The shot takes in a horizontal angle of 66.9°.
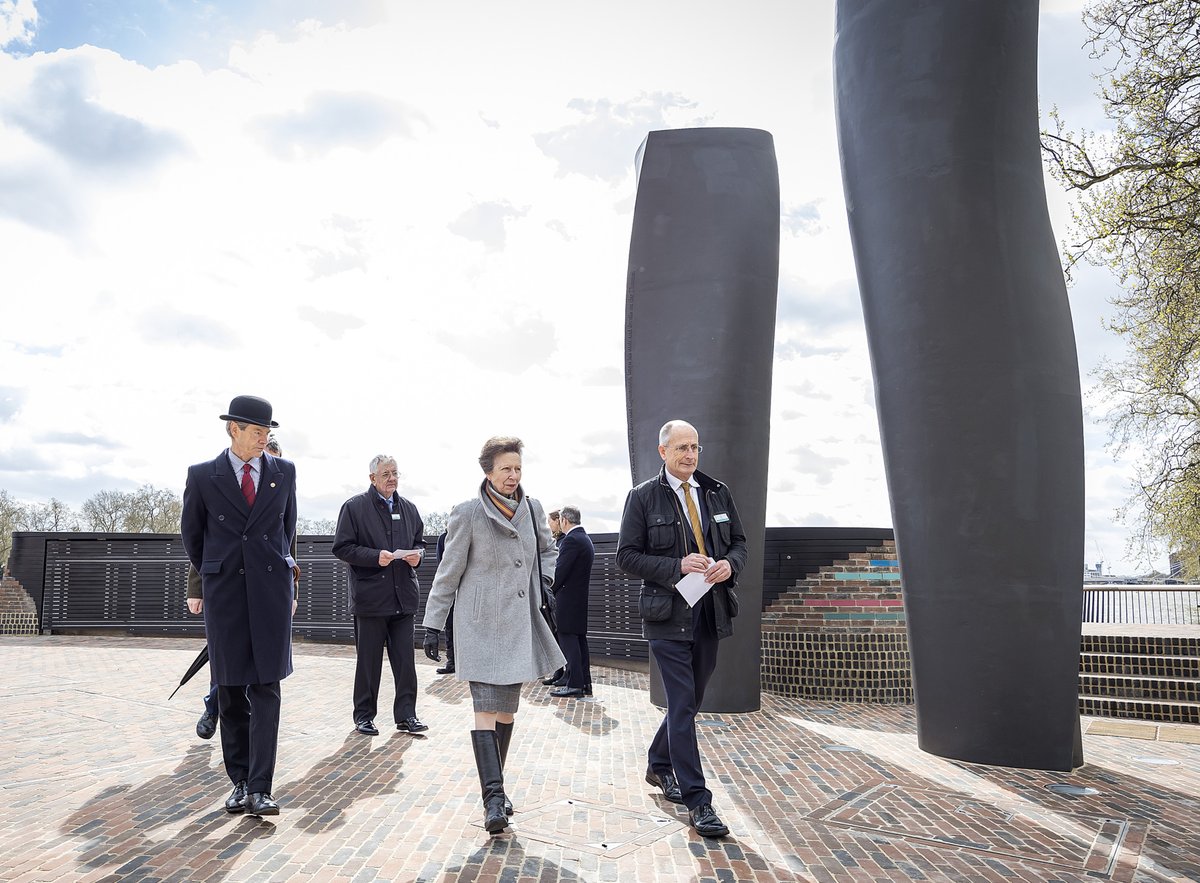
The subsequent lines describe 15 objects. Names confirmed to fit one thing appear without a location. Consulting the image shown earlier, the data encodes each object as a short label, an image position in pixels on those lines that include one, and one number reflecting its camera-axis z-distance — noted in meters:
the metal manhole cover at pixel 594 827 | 4.16
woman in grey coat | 4.30
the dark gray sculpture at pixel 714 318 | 8.22
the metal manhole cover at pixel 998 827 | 4.17
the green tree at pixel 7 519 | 34.09
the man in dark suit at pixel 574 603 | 8.95
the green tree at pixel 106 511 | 38.97
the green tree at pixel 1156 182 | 10.32
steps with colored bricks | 8.95
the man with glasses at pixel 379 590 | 6.85
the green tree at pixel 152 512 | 37.88
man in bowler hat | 4.59
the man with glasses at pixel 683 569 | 4.45
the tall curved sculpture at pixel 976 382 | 6.04
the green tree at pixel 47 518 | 38.16
